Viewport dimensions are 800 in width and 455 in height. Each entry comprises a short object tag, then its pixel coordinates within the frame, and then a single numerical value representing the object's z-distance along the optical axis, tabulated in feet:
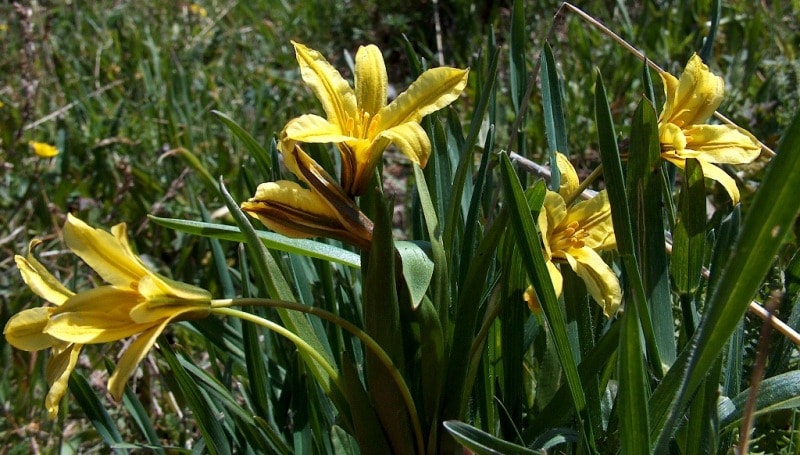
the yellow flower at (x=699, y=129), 0.83
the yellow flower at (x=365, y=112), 0.75
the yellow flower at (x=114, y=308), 0.71
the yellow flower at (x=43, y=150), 1.94
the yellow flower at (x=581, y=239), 0.78
